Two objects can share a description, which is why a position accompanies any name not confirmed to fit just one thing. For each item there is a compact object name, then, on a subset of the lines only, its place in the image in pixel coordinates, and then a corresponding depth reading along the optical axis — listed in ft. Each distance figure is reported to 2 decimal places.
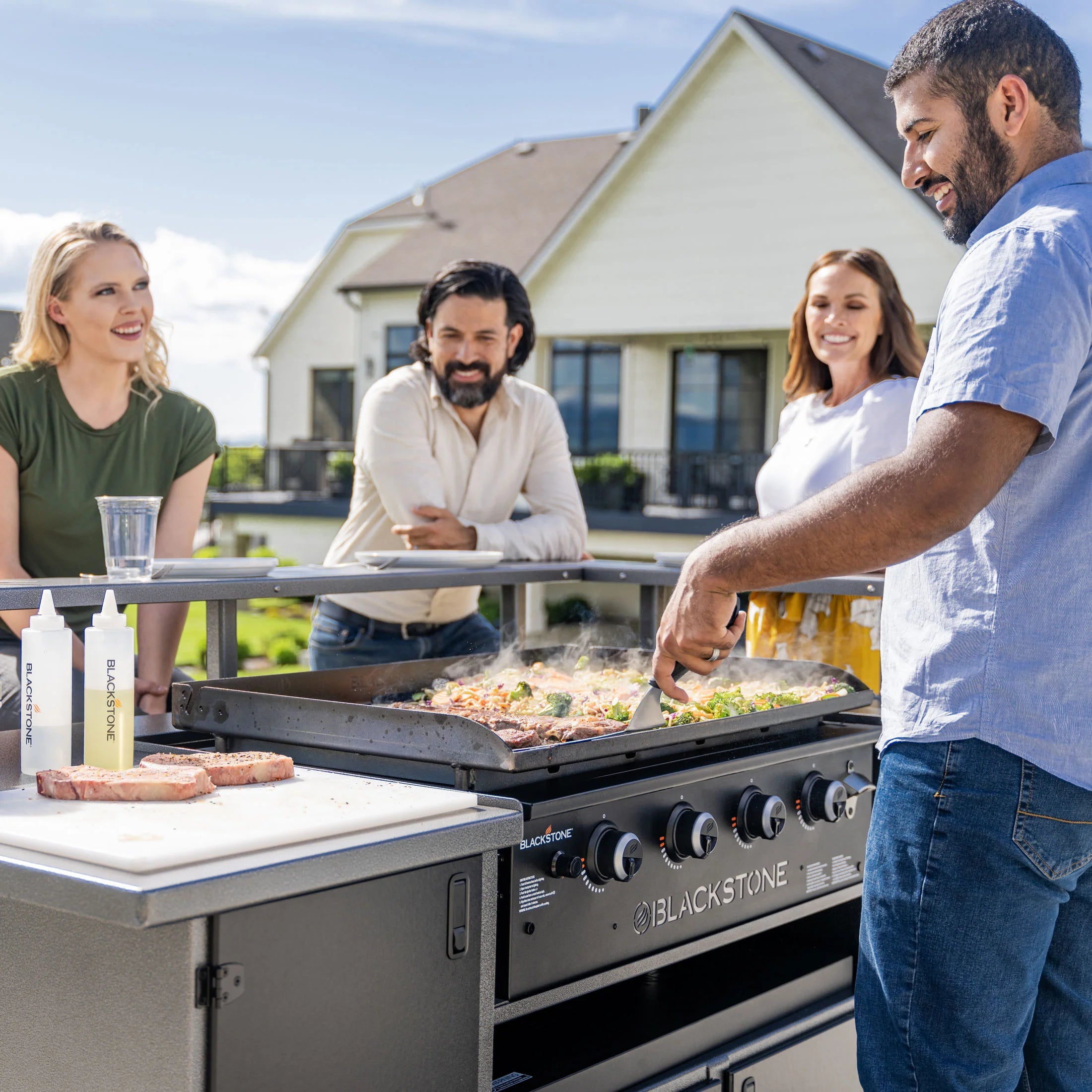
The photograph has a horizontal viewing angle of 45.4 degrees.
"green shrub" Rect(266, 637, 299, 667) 43.52
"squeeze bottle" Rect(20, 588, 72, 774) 6.54
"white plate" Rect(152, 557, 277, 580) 8.77
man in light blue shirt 5.59
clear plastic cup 8.38
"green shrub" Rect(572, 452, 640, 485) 63.41
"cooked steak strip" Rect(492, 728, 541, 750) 6.86
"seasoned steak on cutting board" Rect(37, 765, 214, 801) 5.91
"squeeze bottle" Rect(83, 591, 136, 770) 6.52
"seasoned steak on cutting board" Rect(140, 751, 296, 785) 6.35
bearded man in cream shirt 12.46
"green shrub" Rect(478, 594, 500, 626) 53.83
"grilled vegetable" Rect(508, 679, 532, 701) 8.65
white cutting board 5.07
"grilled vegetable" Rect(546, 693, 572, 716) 8.20
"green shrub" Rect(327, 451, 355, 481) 74.95
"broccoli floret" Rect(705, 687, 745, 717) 8.57
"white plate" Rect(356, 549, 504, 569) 10.56
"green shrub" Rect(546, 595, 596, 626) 59.26
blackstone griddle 6.64
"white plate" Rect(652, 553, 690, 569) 11.68
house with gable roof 55.06
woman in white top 11.91
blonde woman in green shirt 10.28
